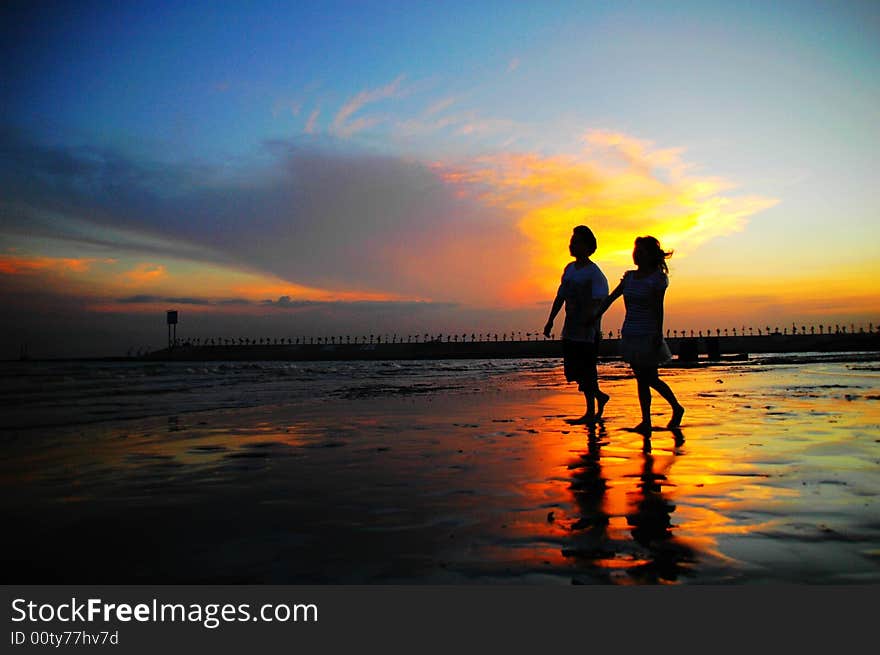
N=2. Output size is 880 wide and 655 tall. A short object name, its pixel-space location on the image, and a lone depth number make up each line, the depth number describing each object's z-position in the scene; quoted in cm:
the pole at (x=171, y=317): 12862
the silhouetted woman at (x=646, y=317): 712
